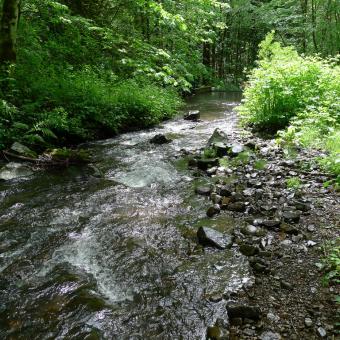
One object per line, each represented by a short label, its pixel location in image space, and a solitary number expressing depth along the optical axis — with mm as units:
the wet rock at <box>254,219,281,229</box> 5402
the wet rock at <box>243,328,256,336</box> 3388
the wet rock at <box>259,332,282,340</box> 3312
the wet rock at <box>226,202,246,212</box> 6133
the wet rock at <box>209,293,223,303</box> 3927
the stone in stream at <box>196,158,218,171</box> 8719
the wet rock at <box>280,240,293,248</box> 4878
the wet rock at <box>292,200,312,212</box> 5742
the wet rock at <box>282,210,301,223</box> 5453
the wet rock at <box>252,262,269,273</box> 4371
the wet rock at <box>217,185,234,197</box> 6699
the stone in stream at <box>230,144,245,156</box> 9355
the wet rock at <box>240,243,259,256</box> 4771
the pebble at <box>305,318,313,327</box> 3435
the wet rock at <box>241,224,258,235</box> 5281
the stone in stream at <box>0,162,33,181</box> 7680
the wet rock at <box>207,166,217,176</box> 8258
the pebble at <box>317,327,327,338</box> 3272
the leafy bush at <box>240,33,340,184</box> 9273
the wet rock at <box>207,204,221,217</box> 6028
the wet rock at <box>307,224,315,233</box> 5126
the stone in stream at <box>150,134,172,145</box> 11273
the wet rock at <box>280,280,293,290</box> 4012
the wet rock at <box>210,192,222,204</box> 6508
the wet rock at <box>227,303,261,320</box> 3580
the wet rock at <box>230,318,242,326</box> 3537
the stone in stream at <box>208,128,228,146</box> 10411
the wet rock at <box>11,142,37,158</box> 8602
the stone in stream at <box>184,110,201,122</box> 15578
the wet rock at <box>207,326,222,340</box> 3379
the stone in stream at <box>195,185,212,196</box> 6973
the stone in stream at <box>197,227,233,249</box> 5012
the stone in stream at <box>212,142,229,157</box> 9492
